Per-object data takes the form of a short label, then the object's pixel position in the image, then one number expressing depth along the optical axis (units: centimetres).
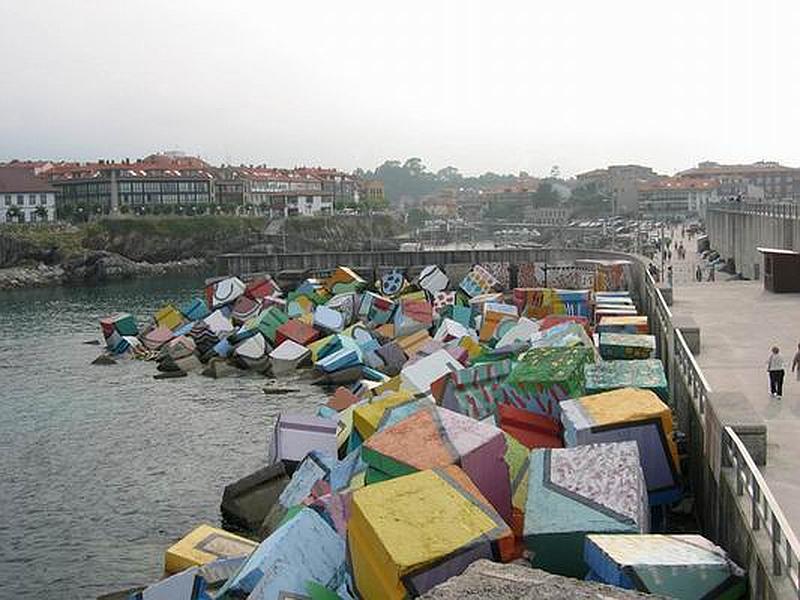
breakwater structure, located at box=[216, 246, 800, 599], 922
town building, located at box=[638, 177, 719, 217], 16939
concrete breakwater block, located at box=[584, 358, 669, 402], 1598
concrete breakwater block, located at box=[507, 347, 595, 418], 1644
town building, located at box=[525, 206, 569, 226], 18182
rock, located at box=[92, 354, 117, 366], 4122
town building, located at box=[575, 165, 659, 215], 17838
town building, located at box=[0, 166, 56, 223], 11619
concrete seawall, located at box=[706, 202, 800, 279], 4127
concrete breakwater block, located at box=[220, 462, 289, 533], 1934
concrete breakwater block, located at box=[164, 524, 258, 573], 1530
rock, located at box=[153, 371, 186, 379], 3784
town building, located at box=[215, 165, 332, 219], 14388
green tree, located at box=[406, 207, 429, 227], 18122
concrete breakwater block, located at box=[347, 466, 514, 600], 901
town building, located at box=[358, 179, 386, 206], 17965
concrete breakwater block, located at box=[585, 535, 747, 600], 934
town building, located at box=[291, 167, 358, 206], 17012
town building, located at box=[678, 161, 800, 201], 17638
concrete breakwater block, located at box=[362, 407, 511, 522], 1209
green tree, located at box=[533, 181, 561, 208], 19638
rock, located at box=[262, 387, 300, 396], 3378
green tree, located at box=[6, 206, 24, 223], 11488
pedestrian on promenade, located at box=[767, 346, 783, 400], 1677
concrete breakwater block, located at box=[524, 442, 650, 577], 1059
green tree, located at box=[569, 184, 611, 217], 17975
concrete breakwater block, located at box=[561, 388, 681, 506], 1352
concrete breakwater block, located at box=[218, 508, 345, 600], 1133
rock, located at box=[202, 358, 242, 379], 3772
